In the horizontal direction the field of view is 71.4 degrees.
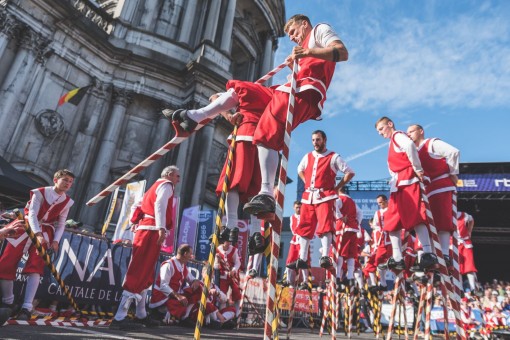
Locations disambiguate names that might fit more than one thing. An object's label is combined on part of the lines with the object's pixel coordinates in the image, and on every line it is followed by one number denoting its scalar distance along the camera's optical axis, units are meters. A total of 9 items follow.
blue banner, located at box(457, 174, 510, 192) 22.83
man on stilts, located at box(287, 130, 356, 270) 7.00
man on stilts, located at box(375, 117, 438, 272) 5.42
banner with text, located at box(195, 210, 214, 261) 15.55
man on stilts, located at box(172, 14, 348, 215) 3.64
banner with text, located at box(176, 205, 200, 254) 15.27
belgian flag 16.84
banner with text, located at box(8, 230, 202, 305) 7.05
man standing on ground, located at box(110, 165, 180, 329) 5.84
